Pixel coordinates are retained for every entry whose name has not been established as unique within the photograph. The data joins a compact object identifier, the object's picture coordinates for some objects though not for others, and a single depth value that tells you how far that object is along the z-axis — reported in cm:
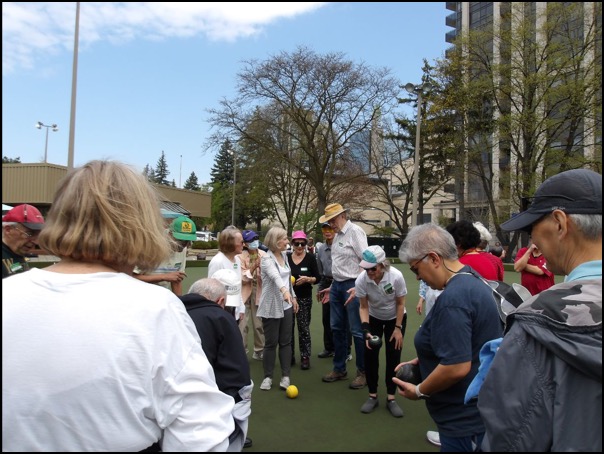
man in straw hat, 591
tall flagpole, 1141
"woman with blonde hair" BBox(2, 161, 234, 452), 115
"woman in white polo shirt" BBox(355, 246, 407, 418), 484
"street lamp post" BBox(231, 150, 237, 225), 3472
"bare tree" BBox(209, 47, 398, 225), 2923
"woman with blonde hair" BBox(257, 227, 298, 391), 550
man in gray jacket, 121
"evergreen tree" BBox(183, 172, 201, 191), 10369
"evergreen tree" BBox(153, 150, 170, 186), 9699
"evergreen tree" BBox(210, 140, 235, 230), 6844
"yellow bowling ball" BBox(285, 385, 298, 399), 518
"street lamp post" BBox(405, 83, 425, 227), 2025
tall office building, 2647
